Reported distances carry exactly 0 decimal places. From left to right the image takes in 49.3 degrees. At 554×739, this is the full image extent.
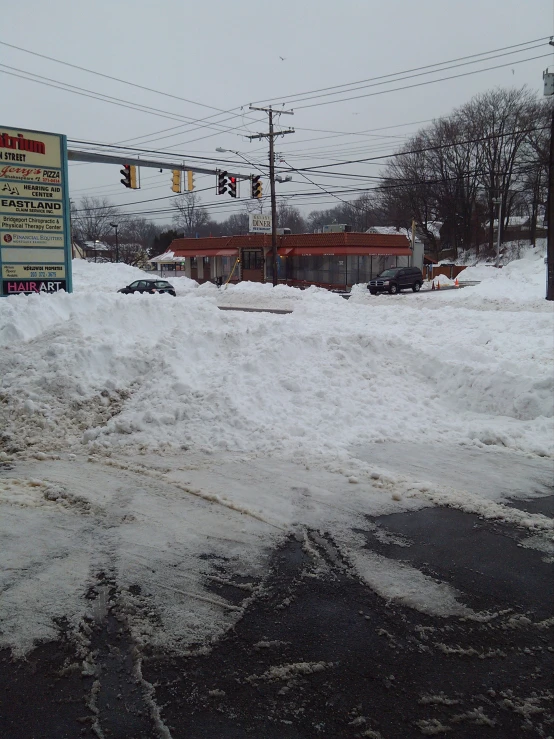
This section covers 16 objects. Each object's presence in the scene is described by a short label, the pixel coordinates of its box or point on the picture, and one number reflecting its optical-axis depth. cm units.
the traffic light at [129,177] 2573
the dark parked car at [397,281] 4203
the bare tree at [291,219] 11121
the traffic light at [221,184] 2969
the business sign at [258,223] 5191
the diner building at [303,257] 4956
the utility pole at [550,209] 2286
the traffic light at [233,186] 3011
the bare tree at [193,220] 11414
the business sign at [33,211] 1470
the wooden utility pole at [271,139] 3924
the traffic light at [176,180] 2751
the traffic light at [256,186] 3138
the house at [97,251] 9100
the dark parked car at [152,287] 3788
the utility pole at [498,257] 5964
